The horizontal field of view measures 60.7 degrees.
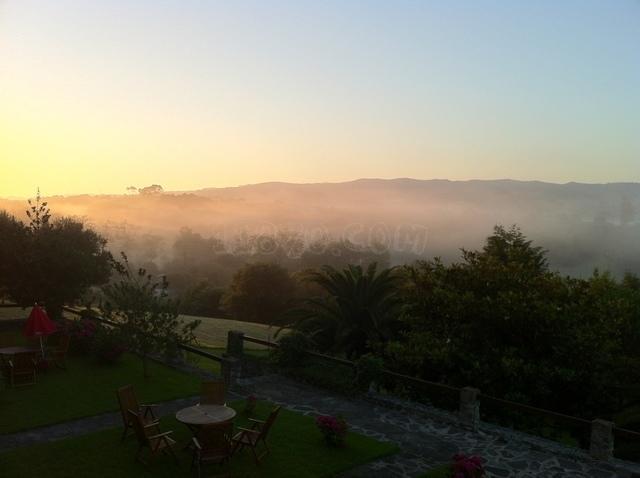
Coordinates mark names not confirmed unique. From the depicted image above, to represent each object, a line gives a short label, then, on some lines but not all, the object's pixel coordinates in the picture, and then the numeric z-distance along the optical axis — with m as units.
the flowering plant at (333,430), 12.26
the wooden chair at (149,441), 10.64
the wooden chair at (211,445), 10.30
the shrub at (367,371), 16.50
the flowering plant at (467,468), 9.24
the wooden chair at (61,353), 18.17
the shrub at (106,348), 18.85
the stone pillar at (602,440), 12.34
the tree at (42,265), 25.34
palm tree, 21.69
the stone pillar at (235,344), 20.30
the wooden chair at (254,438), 11.13
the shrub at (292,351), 18.95
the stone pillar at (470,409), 14.28
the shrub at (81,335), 19.88
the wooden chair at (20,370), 16.09
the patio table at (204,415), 11.08
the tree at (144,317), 17.11
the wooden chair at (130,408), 11.85
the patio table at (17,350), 16.94
